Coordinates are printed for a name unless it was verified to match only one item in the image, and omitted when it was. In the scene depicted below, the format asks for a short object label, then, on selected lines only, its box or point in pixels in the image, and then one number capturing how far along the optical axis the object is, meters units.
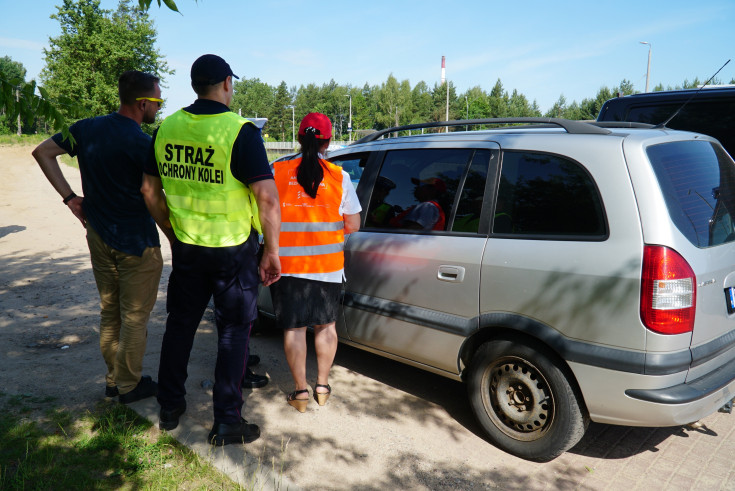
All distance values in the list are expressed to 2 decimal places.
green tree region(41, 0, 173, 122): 43.09
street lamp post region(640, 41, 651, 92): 36.81
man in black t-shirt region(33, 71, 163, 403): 3.46
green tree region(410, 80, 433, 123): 88.75
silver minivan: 2.73
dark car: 4.68
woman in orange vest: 3.62
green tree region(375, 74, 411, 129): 85.19
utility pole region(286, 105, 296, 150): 100.56
